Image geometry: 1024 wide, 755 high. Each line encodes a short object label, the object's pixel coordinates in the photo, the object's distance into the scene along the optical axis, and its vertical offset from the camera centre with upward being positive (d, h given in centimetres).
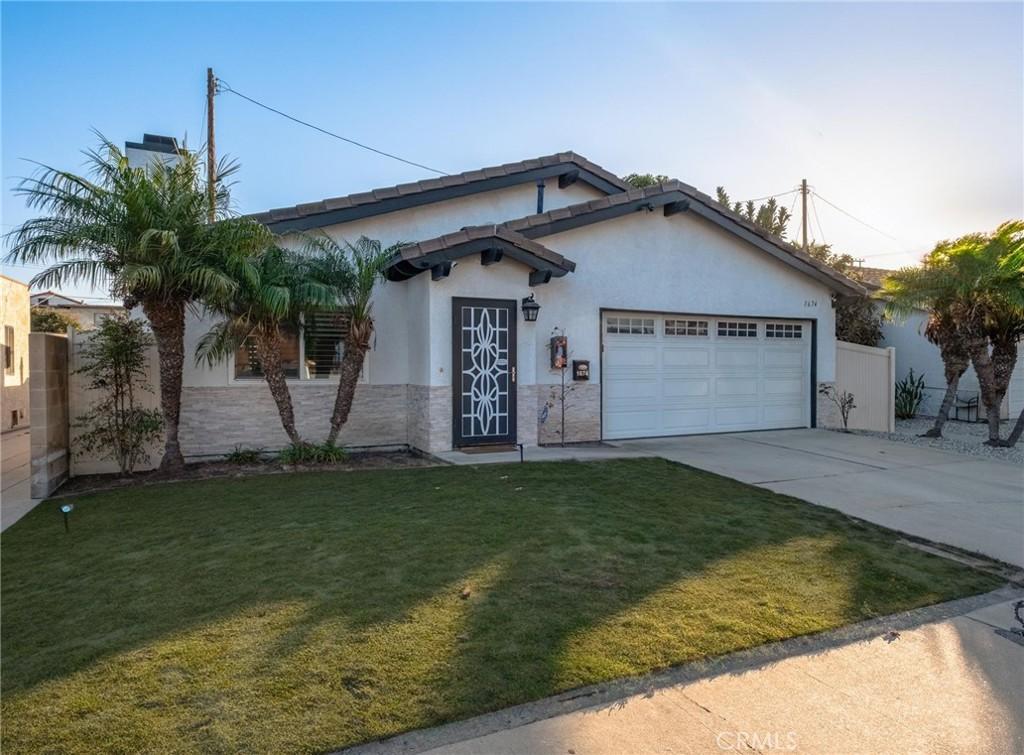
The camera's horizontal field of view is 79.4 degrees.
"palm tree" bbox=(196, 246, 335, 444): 851 +72
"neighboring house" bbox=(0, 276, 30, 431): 1473 +20
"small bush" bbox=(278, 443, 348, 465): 950 -147
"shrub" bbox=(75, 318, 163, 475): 865 -51
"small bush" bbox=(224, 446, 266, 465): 978 -155
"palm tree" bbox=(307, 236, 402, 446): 934 +104
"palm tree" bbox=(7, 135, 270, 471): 768 +158
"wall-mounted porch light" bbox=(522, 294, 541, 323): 1048 +87
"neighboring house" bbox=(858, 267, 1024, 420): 1772 -24
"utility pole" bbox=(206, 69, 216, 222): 1645 +677
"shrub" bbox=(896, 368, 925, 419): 1764 -105
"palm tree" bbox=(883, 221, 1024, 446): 1148 +115
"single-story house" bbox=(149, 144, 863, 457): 1017 +70
